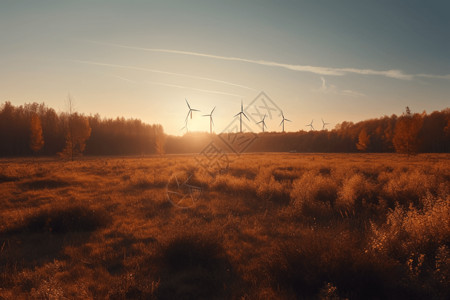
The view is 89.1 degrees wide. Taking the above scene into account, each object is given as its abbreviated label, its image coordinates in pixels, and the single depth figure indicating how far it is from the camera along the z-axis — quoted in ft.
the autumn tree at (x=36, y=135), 161.04
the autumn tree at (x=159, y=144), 210.10
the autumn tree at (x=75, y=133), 129.70
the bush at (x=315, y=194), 27.66
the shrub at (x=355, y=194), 28.22
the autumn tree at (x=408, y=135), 126.93
